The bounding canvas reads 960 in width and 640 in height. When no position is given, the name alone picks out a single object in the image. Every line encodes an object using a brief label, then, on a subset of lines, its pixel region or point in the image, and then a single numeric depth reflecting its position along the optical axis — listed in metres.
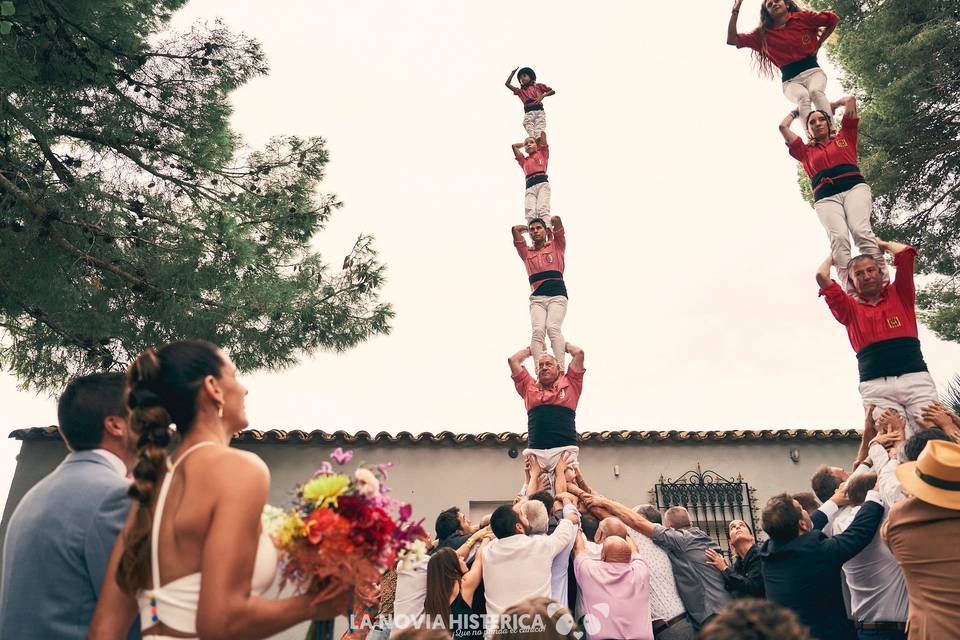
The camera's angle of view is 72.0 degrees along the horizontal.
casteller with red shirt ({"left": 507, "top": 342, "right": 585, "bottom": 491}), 6.77
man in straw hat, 2.68
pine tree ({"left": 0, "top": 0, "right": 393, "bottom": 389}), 5.52
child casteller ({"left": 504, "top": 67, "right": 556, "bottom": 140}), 8.88
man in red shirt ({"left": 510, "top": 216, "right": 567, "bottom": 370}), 7.67
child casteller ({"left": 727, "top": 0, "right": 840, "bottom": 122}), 6.10
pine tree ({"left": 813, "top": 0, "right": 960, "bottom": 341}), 8.35
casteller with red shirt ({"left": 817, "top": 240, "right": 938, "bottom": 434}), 4.81
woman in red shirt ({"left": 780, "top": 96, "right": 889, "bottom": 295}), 5.53
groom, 1.95
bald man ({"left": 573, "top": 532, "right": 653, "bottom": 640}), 3.73
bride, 1.58
